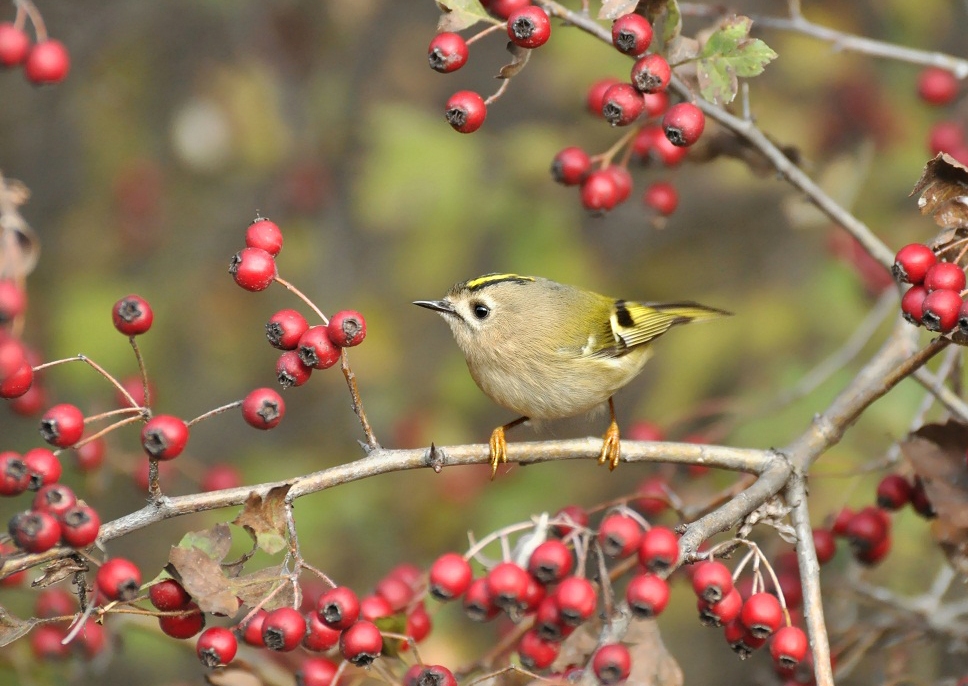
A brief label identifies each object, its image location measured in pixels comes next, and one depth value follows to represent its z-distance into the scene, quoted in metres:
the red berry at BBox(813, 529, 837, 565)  5.75
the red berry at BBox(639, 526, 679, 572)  4.29
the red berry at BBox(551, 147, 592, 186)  6.36
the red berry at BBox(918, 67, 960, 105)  7.60
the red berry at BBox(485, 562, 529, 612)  4.66
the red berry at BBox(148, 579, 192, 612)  4.17
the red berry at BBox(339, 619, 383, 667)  4.35
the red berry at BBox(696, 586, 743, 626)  4.36
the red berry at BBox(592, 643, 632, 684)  4.27
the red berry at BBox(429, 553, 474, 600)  4.81
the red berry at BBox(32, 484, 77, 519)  3.73
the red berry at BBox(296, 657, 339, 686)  4.87
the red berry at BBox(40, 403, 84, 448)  4.07
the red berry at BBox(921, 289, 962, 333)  4.11
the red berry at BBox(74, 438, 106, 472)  6.44
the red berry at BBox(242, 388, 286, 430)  4.38
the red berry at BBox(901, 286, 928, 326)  4.31
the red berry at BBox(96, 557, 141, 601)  3.91
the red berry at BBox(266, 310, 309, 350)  4.43
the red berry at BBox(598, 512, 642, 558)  4.51
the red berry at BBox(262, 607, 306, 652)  4.12
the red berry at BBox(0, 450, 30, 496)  3.74
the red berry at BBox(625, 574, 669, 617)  4.22
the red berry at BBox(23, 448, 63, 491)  3.91
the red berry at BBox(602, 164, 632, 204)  6.24
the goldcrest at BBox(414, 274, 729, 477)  7.20
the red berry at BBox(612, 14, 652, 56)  4.81
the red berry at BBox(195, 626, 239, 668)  4.24
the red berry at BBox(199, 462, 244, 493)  7.20
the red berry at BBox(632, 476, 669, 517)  6.06
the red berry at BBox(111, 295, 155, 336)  4.28
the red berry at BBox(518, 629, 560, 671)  4.95
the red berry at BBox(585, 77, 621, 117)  6.39
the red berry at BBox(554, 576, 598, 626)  4.52
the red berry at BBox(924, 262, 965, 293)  4.20
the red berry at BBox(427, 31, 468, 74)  4.89
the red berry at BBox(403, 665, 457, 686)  4.27
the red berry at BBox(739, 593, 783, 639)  4.36
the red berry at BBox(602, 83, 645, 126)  4.90
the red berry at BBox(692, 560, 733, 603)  4.29
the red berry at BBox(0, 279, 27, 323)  3.83
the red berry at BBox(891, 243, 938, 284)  4.38
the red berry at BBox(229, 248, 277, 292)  4.44
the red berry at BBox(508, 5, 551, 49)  4.71
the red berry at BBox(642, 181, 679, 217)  6.77
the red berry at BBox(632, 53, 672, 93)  4.82
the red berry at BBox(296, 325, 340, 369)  4.38
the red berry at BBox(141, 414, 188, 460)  4.03
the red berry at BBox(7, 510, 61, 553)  3.61
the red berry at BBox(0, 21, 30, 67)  4.92
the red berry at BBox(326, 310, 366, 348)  4.33
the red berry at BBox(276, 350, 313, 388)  4.45
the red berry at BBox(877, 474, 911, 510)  5.63
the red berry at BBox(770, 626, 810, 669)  4.35
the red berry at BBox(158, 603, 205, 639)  4.27
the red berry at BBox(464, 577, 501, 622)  4.79
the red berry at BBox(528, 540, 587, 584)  4.72
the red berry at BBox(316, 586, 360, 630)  4.38
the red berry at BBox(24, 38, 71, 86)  4.97
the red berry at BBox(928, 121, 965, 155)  7.17
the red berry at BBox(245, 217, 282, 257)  4.59
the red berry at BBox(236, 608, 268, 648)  4.27
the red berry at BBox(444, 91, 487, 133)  5.00
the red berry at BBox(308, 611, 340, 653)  4.45
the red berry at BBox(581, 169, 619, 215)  6.18
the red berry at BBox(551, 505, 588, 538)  5.18
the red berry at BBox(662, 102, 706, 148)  4.94
